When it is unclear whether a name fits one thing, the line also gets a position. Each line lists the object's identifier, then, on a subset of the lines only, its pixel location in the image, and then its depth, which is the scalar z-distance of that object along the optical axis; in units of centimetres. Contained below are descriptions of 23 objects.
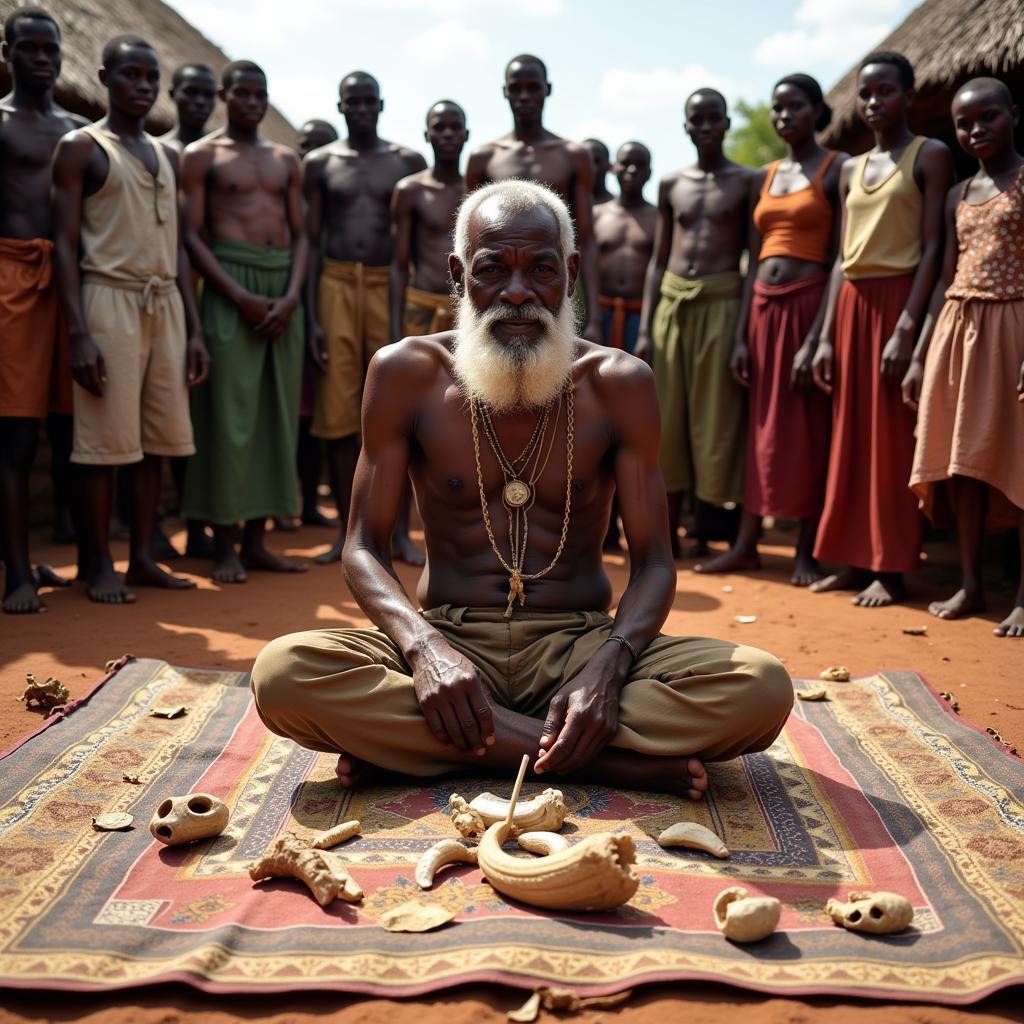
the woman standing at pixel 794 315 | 671
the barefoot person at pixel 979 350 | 545
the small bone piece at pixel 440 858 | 259
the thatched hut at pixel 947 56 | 675
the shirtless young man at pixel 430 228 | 726
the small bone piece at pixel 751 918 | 230
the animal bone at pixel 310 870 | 249
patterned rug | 223
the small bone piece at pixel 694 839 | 276
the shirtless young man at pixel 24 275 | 565
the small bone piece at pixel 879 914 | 237
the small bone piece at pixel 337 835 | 279
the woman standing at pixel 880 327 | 606
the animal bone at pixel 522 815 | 284
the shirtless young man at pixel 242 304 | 666
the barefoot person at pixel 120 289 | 570
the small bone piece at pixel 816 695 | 427
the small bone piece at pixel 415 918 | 238
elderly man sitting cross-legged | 309
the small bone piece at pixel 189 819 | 279
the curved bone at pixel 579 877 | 237
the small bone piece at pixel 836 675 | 452
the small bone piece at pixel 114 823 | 295
